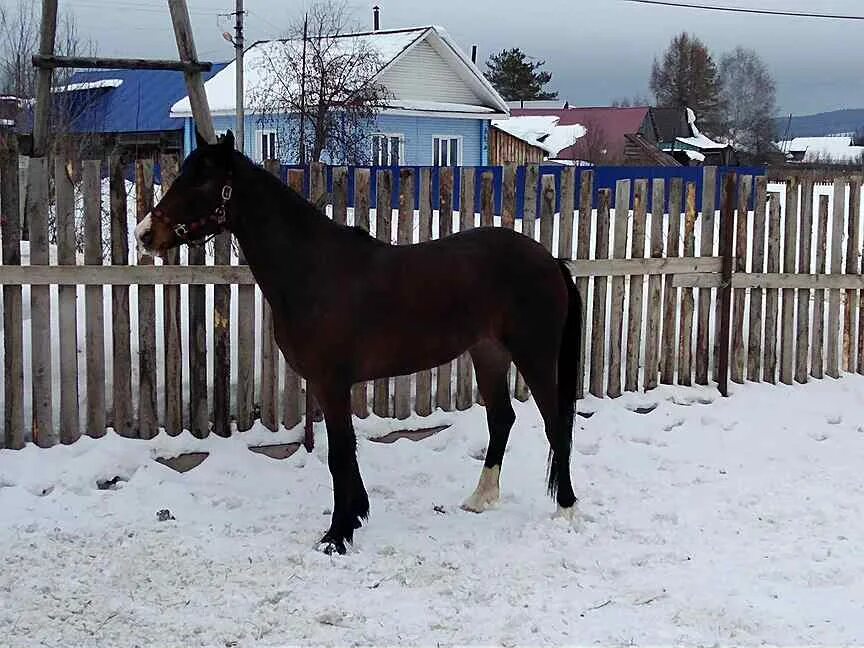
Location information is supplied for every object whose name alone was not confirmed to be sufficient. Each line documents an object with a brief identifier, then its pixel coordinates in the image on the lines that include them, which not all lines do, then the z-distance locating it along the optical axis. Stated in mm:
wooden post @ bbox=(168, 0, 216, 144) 5707
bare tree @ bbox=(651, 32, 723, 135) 72625
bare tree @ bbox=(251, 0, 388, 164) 23031
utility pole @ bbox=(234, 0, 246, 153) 22750
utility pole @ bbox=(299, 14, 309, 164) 22656
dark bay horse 4652
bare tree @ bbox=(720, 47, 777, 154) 70019
